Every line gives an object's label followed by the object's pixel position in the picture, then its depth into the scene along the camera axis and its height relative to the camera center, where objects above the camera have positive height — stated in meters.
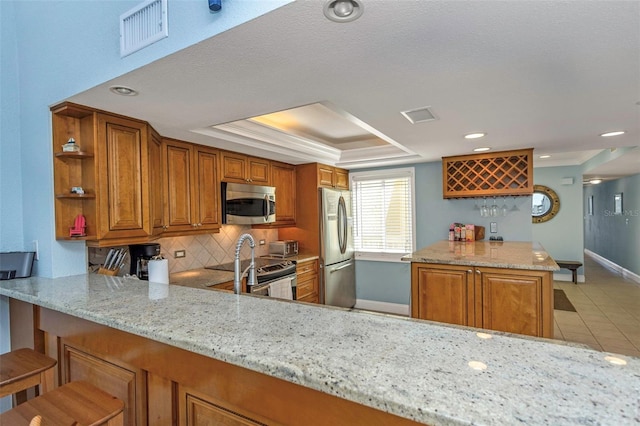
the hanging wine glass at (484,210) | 4.04 -0.04
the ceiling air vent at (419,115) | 2.16 +0.65
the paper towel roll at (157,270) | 2.38 -0.42
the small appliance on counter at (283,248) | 4.02 -0.47
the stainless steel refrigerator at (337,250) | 4.19 -0.55
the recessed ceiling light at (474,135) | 2.84 +0.64
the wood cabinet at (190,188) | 2.80 +0.23
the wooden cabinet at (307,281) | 3.79 -0.87
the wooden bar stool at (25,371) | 1.49 -0.74
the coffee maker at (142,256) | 2.65 -0.36
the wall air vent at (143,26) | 1.38 +0.84
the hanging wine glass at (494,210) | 3.99 -0.04
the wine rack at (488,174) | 3.63 +0.39
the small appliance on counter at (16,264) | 2.08 -0.31
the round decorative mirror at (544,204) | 6.46 +0.04
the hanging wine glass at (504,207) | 4.01 +0.00
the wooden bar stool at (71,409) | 1.18 -0.74
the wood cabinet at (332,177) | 4.30 +0.47
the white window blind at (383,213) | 4.62 -0.06
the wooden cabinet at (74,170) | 2.02 +0.29
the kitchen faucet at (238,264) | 1.87 -0.30
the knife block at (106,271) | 2.36 -0.42
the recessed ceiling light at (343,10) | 1.03 +0.65
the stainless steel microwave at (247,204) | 3.27 +0.08
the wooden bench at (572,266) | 5.99 -1.12
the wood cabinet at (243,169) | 3.31 +0.47
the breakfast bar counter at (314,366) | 0.68 -0.40
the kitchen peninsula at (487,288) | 2.57 -0.70
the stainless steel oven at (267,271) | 3.10 -0.62
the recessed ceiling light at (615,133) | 2.75 +0.62
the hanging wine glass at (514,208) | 3.96 -0.02
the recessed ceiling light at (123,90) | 1.71 +0.67
